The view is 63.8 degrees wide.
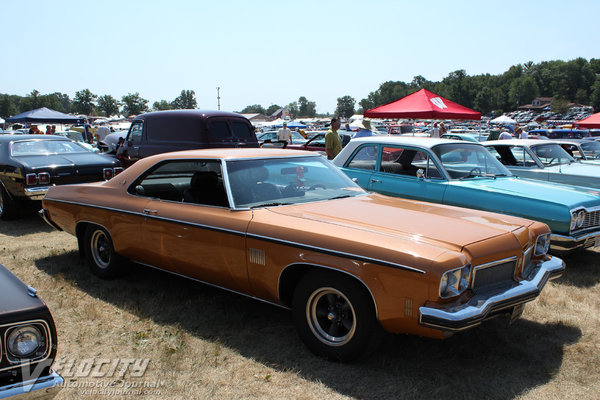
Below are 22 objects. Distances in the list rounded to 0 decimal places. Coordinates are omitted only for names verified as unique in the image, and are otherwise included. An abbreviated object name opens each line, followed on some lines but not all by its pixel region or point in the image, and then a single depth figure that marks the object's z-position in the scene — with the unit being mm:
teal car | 5273
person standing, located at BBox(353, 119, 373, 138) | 13661
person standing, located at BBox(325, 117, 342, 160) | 10062
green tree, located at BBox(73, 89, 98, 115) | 114312
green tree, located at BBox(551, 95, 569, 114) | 115625
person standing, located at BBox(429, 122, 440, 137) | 15577
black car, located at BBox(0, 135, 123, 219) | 7379
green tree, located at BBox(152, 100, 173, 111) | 141800
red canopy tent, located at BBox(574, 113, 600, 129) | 16234
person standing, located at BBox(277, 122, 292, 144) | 17938
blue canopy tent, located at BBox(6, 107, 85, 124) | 25969
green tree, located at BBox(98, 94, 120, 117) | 125000
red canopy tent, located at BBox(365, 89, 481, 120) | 12195
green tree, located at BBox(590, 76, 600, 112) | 127156
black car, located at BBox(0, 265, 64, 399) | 2000
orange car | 2824
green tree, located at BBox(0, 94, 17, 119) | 109500
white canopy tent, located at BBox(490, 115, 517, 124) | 27606
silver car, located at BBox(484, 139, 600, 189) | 7809
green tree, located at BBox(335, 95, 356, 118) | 190750
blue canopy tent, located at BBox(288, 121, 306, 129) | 38278
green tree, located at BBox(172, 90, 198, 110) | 147375
